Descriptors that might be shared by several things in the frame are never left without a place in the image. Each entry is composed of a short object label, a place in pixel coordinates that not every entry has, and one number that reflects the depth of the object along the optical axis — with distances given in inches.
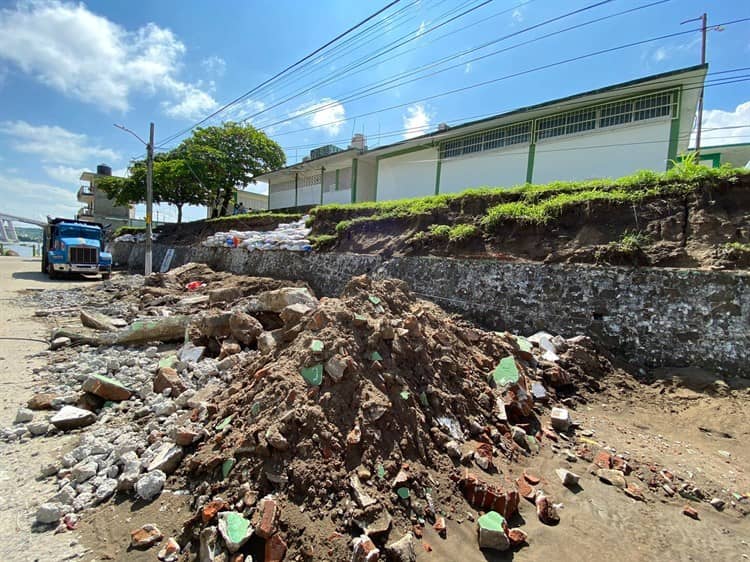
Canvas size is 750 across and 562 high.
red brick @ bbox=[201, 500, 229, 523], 90.4
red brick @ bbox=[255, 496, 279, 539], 84.4
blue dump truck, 619.2
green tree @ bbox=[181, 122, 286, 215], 879.1
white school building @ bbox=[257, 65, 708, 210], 352.5
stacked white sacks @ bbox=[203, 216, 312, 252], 482.3
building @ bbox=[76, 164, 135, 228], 1510.8
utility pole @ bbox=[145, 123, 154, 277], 650.8
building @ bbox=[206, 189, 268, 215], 1370.6
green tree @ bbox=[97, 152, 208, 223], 902.4
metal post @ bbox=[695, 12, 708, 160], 484.1
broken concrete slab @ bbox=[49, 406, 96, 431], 143.2
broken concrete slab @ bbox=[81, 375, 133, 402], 161.5
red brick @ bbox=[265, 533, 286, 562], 82.0
